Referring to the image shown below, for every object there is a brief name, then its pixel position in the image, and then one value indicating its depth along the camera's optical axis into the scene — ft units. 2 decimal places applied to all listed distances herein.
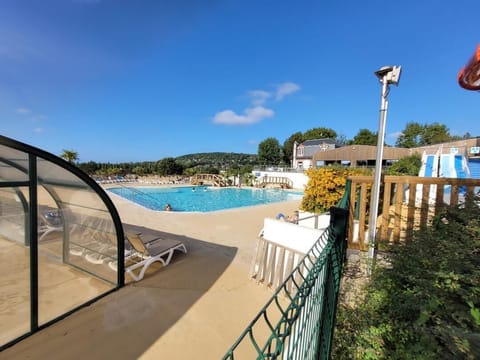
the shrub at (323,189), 19.26
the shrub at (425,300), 3.82
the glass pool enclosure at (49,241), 8.17
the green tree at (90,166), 95.65
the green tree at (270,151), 133.69
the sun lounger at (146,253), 12.65
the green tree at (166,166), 103.76
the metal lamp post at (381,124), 9.62
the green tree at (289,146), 139.33
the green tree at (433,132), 116.16
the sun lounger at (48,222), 9.23
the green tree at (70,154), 68.80
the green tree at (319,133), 138.51
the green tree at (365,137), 130.31
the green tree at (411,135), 123.85
